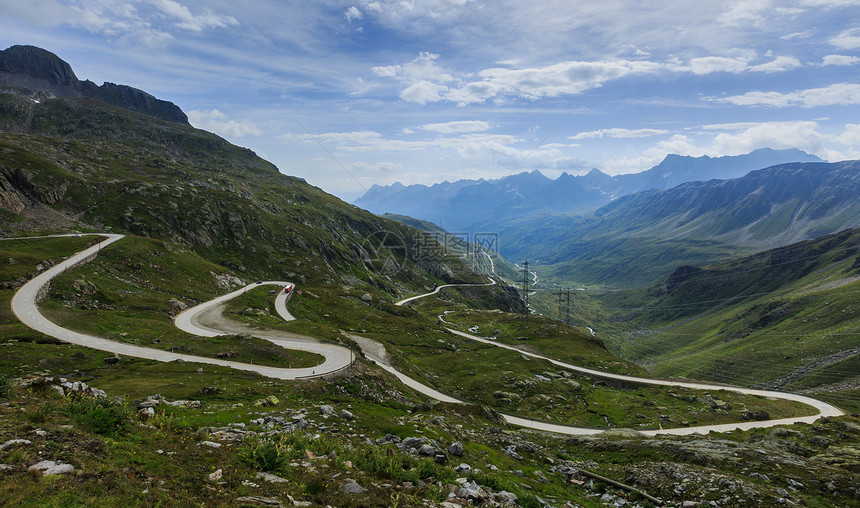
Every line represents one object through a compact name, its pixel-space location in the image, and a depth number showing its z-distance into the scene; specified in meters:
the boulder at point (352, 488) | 16.86
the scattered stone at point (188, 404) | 29.52
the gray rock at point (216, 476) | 15.21
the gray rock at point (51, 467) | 12.65
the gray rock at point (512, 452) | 33.72
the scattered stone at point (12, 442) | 13.57
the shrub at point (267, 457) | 17.36
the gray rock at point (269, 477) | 16.26
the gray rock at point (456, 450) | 27.19
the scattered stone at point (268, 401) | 33.38
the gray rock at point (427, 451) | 25.89
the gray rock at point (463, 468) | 23.52
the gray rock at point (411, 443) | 26.90
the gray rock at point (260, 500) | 13.87
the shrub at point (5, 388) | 19.65
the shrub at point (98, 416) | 16.88
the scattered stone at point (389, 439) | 27.92
